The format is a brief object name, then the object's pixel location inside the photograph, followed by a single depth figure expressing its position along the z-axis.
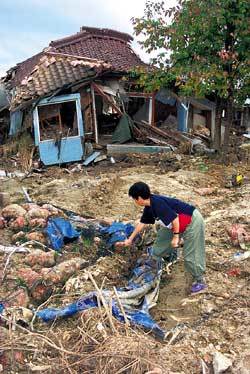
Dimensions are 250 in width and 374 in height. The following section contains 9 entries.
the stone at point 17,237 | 6.96
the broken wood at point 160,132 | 15.66
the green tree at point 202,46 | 12.05
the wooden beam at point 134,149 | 14.46
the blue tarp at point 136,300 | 4.51
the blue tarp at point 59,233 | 6.77
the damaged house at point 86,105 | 13.89
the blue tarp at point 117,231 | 6.71
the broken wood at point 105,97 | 14.38
